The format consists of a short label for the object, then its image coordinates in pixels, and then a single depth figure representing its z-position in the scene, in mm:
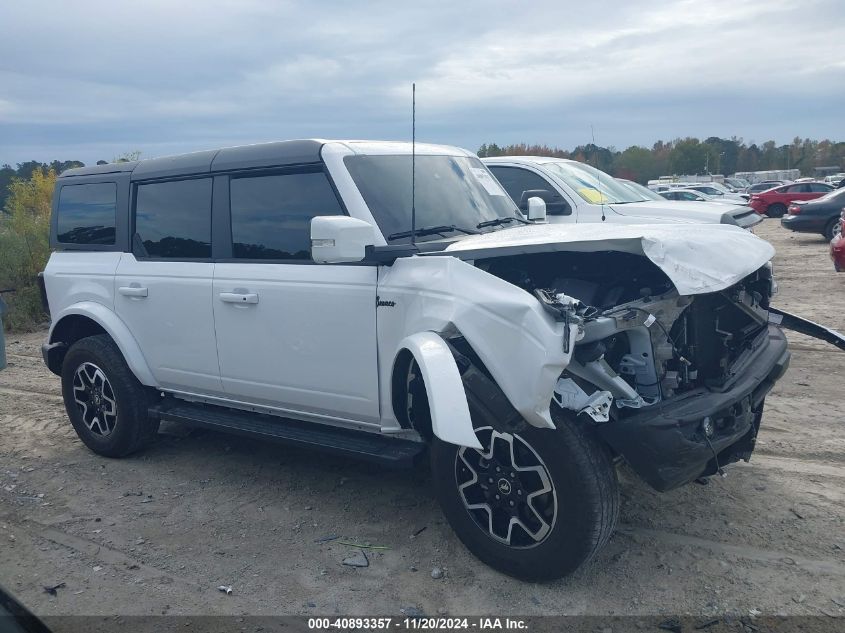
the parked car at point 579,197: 8898
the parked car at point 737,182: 51388
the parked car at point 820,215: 17562
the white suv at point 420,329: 3455
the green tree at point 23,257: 12383
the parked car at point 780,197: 27875
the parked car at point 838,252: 11250
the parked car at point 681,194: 23069
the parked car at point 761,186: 35881
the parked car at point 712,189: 29711
